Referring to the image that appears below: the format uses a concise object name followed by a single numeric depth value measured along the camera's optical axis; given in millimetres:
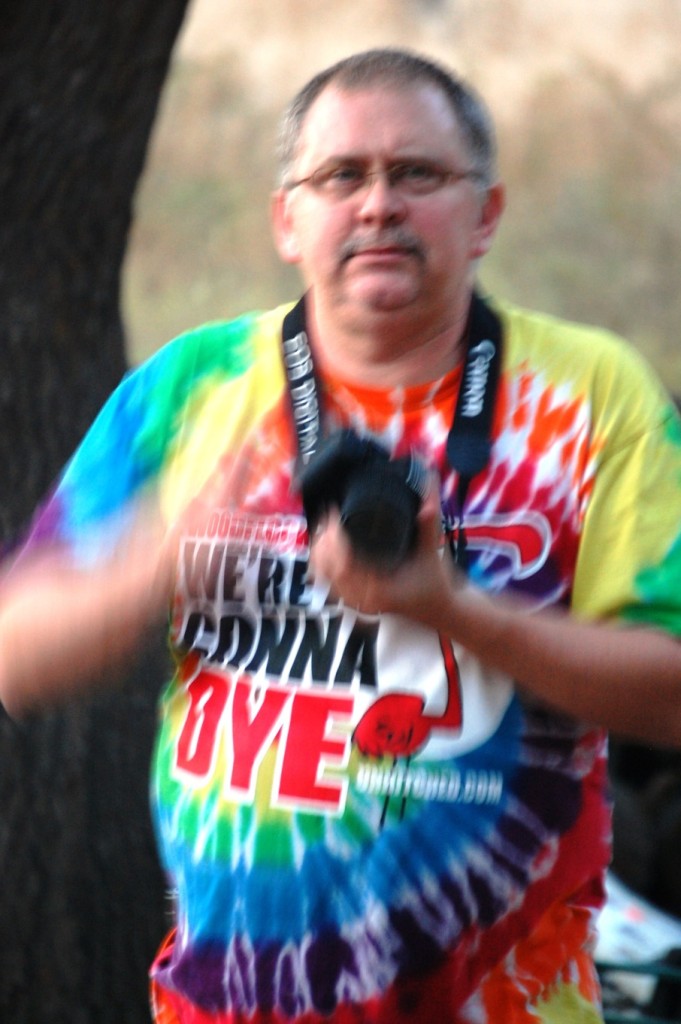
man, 6428
